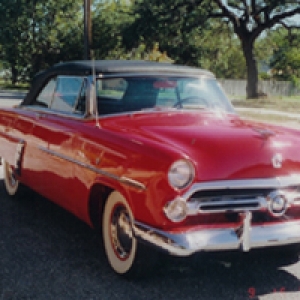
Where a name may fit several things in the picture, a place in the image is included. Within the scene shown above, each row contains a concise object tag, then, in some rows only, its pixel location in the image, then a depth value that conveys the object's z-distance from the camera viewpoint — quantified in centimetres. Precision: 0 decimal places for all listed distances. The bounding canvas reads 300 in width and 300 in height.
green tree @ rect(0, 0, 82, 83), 4797
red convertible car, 361
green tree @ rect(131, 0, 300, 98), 3453
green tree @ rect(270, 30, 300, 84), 7025
